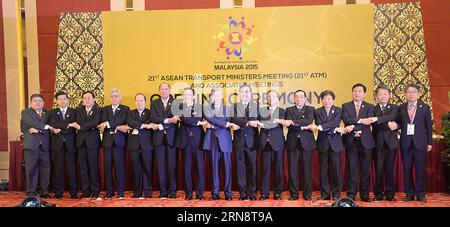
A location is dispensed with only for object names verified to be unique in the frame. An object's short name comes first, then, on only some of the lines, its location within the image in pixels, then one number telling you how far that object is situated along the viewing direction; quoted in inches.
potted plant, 217.8
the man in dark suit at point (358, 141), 205.6
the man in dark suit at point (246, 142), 210.5
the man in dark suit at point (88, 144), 222.8
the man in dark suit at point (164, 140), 216.4
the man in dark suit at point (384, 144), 205.3
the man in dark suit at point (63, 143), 225.5
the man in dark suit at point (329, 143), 205.8
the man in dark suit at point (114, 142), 220.5
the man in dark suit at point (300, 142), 208.5
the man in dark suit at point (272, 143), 209.8
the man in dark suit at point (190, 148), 215.5
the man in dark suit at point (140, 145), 218.2
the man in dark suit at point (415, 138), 204.4
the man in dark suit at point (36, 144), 223.1
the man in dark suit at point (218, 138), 210.8
